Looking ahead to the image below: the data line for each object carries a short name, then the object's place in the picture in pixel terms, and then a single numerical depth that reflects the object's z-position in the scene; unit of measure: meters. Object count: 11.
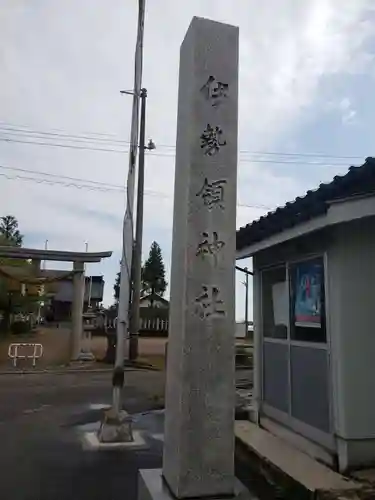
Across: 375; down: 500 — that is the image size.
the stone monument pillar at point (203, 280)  3.35
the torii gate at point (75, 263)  16.11
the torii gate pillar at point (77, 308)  16.53
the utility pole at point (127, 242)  6.71
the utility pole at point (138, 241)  16.06
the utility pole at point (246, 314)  28.61
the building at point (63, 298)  37.56
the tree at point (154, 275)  55.75
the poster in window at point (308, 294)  5.48
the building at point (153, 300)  48.52
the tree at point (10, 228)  40.30
